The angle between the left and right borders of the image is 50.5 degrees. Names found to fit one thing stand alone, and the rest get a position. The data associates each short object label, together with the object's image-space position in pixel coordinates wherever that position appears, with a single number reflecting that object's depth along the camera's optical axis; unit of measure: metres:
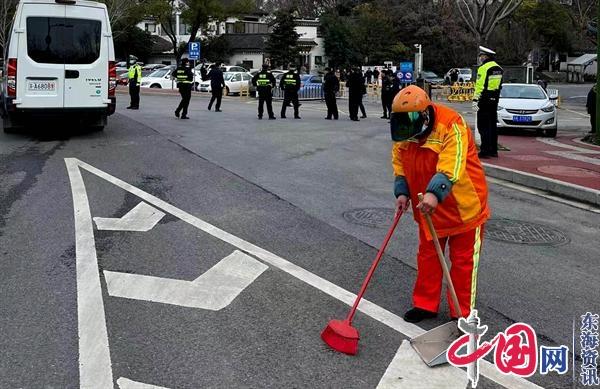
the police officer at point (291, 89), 20.98
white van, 12.48
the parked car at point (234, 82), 36.67
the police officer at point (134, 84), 21.84
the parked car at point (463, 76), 50.00
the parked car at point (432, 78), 53.64
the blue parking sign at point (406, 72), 29.98
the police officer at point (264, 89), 20.22
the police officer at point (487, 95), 11.89
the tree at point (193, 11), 53.38
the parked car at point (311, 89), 33.75
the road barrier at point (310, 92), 33.25
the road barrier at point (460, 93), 37.28
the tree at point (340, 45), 62.25
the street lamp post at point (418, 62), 31.39
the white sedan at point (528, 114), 17.72
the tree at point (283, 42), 57.19
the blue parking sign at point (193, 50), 34.56
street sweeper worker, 4.10
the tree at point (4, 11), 40.07
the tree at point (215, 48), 62.97
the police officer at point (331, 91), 21.09
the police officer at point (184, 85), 18.83
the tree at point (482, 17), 27.52
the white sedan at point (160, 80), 40.25
